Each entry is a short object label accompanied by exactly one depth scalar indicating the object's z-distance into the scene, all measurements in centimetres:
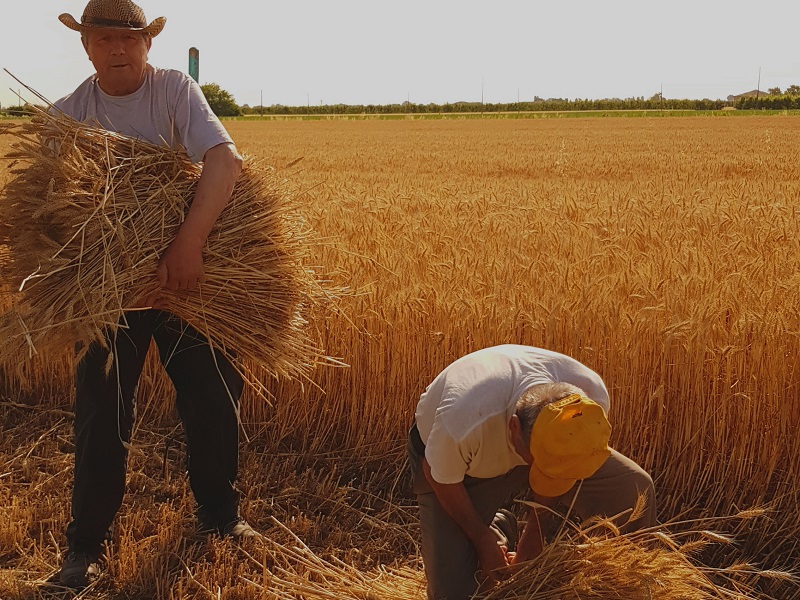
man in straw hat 257
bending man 193
